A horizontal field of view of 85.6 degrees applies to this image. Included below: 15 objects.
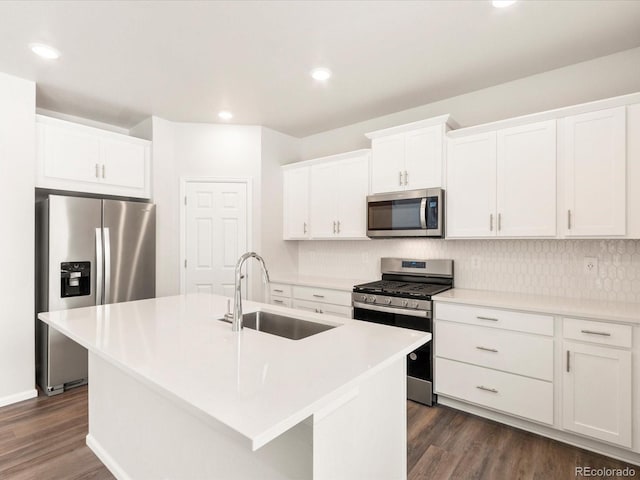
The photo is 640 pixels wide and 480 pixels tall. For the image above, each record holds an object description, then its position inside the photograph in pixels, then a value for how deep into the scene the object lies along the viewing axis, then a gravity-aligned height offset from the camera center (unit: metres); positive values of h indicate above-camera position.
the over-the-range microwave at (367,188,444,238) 2.99 +0.22
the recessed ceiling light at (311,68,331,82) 2.76 +1.34
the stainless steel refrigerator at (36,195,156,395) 3.00 -0.25
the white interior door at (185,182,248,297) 4.06 +0.04
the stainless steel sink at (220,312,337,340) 1.99 -0.53
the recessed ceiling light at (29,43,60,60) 2.41 +1.33
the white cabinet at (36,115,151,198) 3.10 +0.76
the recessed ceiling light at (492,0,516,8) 1.94 +1.33
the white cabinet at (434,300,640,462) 2.05 -0.90
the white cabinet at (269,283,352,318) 3.39 -0.64
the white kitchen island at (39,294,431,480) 1.03 -0.48
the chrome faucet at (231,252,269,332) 1.70 -0.37
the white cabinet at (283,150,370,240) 3.63 +0.46
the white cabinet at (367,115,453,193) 3.03 +0.76
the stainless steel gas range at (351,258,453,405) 2.80 -0.55
